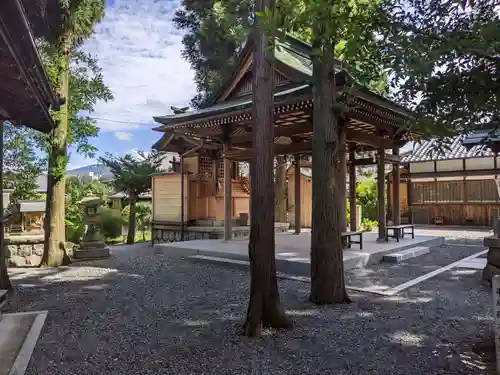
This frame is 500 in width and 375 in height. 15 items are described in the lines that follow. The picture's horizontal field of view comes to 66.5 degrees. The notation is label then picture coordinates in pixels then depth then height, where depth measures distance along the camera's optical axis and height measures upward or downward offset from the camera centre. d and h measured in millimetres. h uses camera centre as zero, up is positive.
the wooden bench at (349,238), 7985 -643
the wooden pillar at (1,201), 5473 +145
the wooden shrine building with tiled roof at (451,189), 16438 +940
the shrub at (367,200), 18094 +450
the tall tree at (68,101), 8148 +2564
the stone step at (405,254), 7967 -994
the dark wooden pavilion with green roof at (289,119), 7914 +2180
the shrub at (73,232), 12977 -734
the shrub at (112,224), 17203 -620
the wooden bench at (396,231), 9680 -565
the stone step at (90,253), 9328 -1061
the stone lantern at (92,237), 9422 -677
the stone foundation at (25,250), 8695 -910
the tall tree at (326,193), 4902 +216
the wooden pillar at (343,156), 7953 +1151
